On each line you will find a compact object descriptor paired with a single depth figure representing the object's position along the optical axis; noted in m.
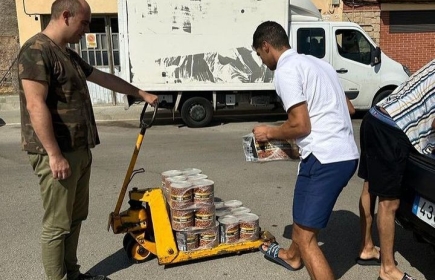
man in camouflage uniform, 2.67
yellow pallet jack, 3.54
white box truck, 9.91
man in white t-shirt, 2.73
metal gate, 14.02
